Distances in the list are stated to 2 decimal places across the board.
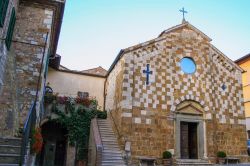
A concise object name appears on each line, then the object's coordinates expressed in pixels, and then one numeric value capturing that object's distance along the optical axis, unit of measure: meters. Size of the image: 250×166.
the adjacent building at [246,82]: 21.73
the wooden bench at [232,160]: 13.75
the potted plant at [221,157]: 13.48
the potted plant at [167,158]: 12.58
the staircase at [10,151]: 6.69
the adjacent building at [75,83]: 19.06
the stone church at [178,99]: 13.03
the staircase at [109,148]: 11.74
